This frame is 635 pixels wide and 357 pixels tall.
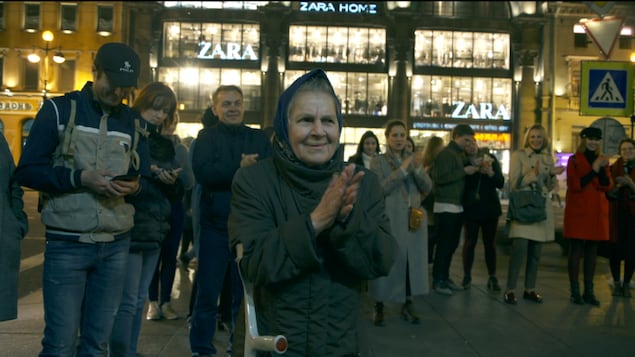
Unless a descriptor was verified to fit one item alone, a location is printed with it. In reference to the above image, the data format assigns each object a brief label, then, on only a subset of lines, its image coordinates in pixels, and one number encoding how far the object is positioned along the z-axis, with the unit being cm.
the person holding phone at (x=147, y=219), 430
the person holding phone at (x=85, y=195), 340
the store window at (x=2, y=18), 4316
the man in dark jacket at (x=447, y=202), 867
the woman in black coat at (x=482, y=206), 884
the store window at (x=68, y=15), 4362
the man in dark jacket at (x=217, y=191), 498
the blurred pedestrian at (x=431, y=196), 945
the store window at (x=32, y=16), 4325
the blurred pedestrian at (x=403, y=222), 666
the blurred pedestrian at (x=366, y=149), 839
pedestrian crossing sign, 964
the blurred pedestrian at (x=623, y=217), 870
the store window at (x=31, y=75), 4275
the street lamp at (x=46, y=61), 3180
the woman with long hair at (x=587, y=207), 801
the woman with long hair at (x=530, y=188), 802
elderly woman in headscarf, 223
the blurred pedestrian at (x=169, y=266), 661
